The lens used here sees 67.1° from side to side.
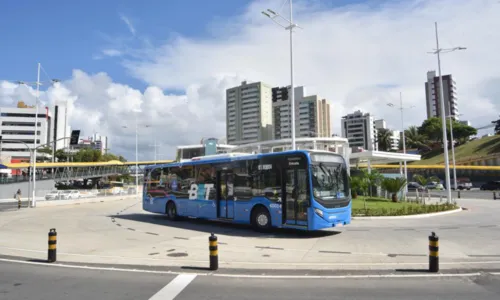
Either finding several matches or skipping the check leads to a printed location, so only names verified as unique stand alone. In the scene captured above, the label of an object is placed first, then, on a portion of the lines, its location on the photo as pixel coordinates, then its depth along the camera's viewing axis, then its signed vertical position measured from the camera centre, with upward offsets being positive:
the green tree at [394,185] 28.59 -0.23
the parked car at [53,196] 39.91 -1.06
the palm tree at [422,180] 30.13 +0.12
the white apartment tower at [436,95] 157.50 +37.79
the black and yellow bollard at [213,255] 8.71 -1.64
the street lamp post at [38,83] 36.67 +10.03
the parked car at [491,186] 54.88 -0.78
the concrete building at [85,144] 153.25 +19.71
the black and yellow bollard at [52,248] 9.91 -1.62
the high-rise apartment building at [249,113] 164.62 +31.56
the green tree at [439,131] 118.25 +15.85
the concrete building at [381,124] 184.73 +29.13
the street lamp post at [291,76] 24.43 +7.22
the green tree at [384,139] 125.81 +14.30
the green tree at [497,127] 119.06 +17.25
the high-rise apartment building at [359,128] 169.88 +24.87
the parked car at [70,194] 40.97 -0.96
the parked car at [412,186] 58.58 -0.69
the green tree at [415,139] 120.93 +13.78
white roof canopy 33.22 +2.40
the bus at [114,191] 48.69 -0.74
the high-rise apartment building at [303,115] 161.25 +29.59
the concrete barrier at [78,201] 36.53 -1.60
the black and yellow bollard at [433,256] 8.28 -1.65
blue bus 13.73 -0.23
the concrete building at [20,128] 113.56 +18.35
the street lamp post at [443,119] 27.56 +4.68
